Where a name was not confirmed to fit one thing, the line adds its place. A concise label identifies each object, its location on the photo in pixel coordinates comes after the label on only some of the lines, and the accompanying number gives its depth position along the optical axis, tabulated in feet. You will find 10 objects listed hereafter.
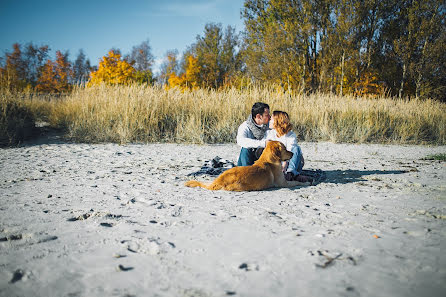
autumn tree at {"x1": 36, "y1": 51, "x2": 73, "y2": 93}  113.94
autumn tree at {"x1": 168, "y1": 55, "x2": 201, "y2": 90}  104.63
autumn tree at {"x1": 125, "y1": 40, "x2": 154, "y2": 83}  172.35
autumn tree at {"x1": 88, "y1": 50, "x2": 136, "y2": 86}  83.82
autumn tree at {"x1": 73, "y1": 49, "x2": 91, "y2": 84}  205.80
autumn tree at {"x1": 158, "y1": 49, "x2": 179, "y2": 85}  142.72
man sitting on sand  14.92
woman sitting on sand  13.71
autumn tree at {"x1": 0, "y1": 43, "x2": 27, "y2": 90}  113.91
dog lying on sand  11.73
